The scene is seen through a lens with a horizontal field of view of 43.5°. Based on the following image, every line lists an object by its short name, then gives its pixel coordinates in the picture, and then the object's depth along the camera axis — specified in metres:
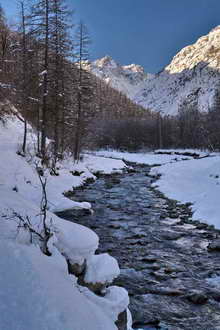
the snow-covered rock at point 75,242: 4.68
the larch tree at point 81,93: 26.30
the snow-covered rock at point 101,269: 4.59
